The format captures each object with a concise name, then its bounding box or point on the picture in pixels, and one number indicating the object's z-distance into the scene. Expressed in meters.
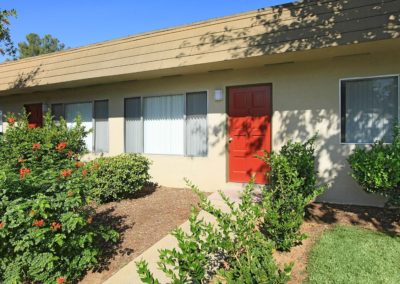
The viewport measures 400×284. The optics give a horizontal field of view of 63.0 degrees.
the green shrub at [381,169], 4.59
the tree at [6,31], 9.17
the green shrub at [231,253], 2.75
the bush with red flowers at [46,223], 3.30
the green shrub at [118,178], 6.79
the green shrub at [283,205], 4.14
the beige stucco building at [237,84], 5.64
